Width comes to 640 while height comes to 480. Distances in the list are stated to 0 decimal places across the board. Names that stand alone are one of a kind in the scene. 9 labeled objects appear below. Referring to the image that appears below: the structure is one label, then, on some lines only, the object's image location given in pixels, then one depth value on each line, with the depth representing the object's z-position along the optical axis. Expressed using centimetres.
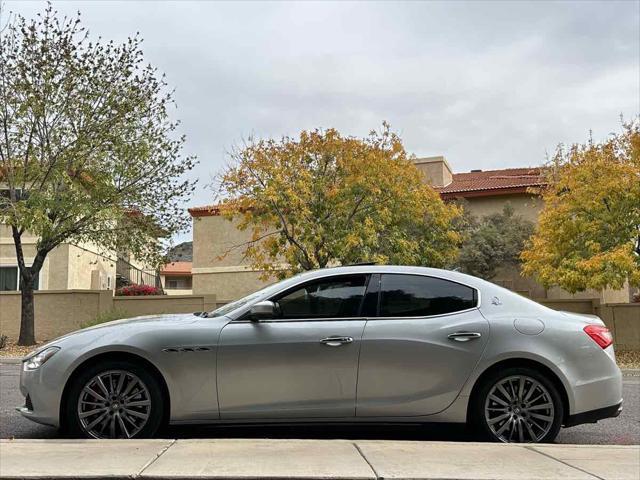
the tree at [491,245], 2466
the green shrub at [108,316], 1888
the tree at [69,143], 1856
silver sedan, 521
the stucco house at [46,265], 2786
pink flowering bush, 2391
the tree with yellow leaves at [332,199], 2048
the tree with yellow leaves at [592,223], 1758
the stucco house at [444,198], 2797
